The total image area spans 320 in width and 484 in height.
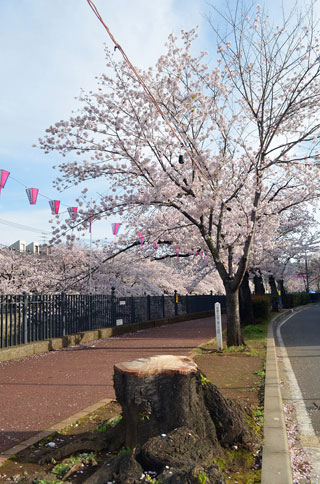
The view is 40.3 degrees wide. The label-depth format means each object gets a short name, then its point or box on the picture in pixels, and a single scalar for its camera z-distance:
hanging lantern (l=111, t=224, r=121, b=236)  20.61
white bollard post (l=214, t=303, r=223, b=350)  12.43
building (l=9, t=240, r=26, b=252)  54.92
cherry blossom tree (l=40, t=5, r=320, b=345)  12.34
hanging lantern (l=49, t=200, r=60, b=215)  16.94
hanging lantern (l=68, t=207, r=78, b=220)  14.82
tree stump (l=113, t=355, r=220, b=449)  4.04
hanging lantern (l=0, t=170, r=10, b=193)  12.14
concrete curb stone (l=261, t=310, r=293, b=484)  3.60
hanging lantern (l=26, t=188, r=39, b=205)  15.00
